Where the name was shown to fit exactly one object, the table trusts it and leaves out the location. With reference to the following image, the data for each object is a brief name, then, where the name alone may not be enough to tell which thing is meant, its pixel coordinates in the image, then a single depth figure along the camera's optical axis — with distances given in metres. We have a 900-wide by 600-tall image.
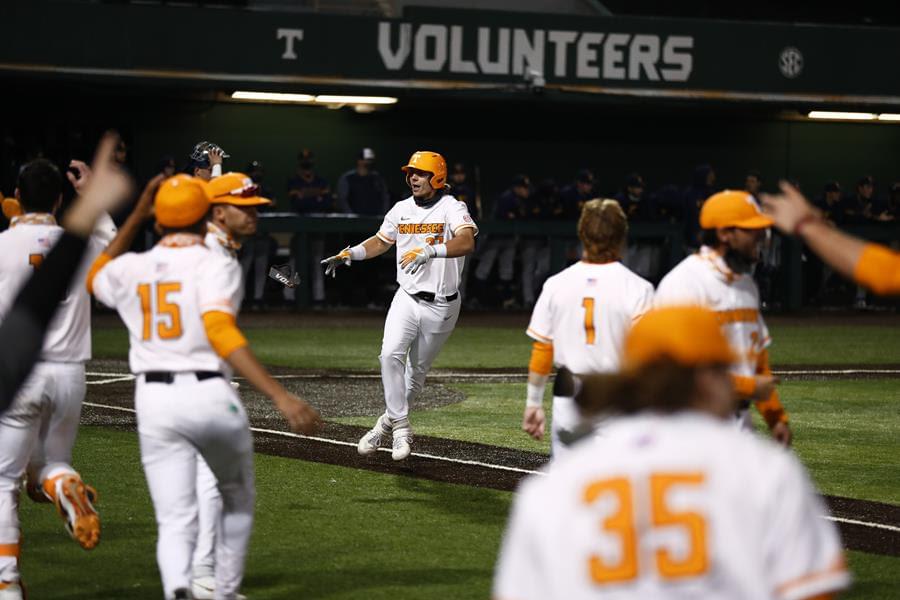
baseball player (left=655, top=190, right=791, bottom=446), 11.81
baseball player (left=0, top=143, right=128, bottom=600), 12.15
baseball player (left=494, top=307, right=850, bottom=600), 5.56
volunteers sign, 41.75
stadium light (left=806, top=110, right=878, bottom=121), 50.78
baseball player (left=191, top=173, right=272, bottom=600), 12.12
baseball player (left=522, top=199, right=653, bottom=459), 12.57
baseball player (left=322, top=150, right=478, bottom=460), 19.34
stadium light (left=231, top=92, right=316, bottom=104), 45.75
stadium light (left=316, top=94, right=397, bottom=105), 45.41
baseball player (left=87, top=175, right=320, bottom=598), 10.43
